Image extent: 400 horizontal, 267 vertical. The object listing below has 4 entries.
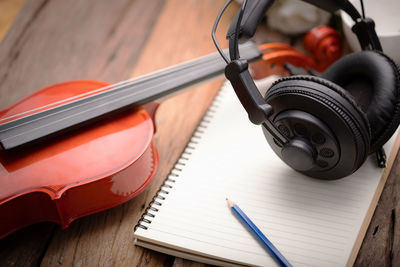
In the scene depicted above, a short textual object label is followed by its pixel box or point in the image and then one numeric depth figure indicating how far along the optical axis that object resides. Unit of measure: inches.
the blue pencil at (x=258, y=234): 28.4
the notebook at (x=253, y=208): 29.2
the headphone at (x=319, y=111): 25.7
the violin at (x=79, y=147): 29.1
